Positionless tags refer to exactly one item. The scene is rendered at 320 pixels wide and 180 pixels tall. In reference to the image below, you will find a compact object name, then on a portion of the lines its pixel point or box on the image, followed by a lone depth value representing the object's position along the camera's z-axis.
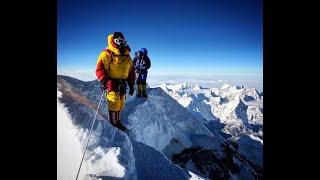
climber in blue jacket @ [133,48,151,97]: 7.39
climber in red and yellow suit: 5.69
